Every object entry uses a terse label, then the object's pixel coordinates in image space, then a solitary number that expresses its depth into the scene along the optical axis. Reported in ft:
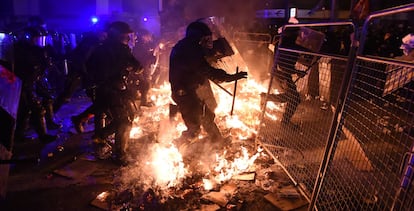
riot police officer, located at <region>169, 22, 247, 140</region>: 17.06
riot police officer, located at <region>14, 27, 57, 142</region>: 20.35
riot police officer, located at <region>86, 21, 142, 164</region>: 17.33
